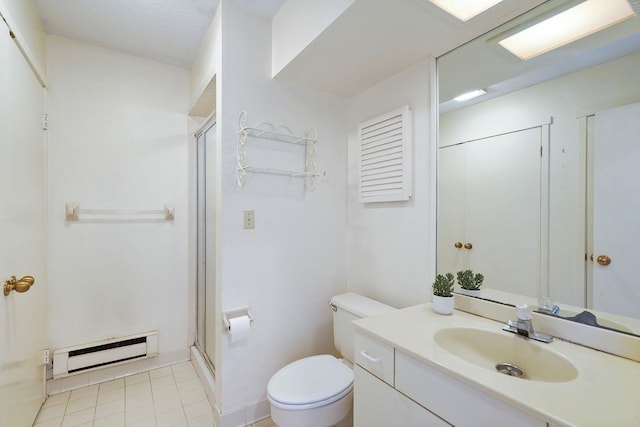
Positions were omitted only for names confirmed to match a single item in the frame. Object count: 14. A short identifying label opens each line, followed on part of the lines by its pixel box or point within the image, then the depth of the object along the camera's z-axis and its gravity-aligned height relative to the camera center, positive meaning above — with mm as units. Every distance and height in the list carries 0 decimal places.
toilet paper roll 1543 -623
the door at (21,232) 1243 -110
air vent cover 1606 +341
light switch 1689 -43
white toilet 1294 -838
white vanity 691 -467
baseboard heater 1950 -1017
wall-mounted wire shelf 1660 +433
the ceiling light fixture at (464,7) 1160 +847
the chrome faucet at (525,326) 1043 -415
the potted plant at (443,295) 1298 -367
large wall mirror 960 +178
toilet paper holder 1585 -580
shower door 2002 -221
